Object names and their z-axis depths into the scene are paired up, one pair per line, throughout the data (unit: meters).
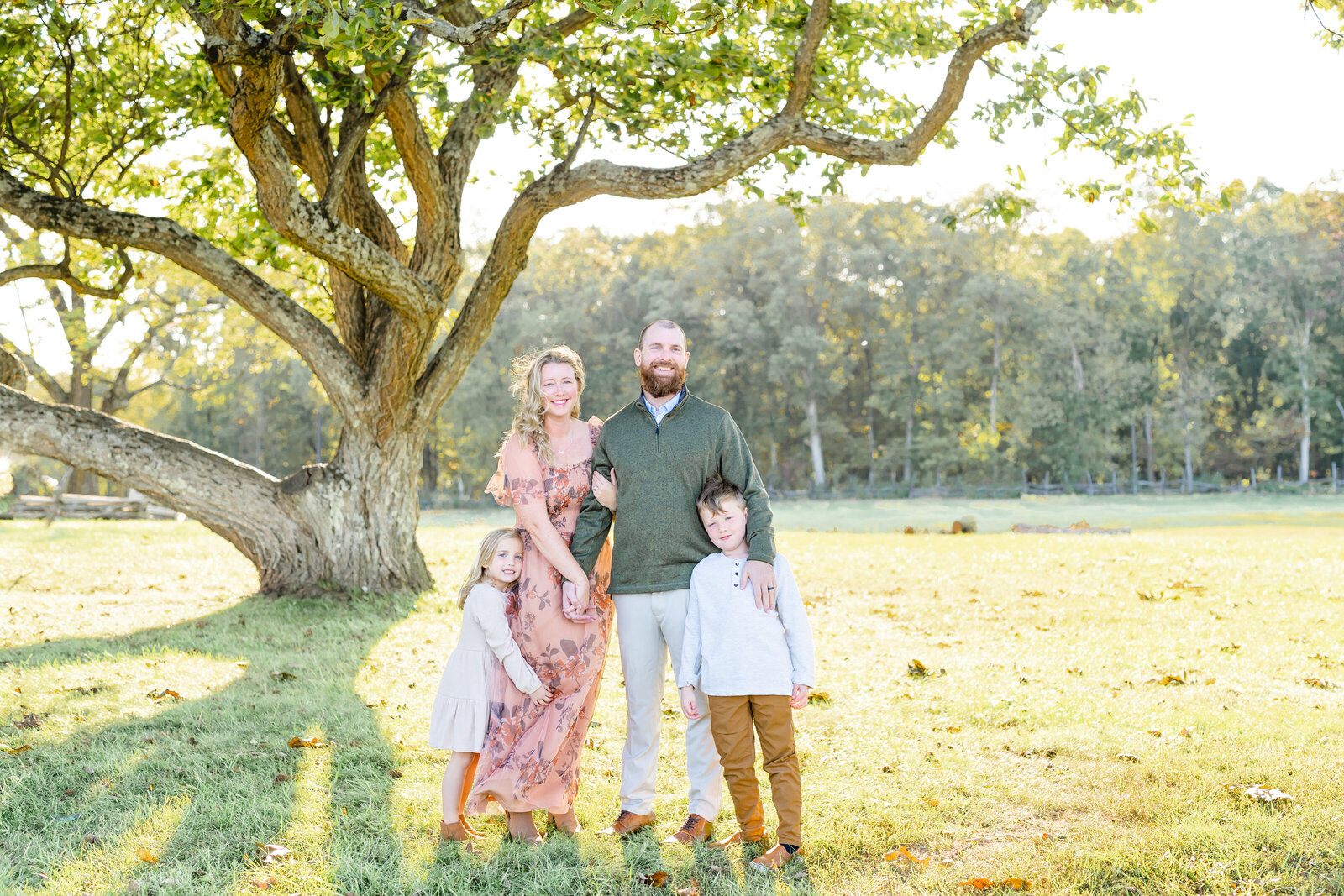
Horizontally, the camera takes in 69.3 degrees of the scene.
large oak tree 8.98
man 4.30
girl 4.23
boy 4.04
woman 4.28
